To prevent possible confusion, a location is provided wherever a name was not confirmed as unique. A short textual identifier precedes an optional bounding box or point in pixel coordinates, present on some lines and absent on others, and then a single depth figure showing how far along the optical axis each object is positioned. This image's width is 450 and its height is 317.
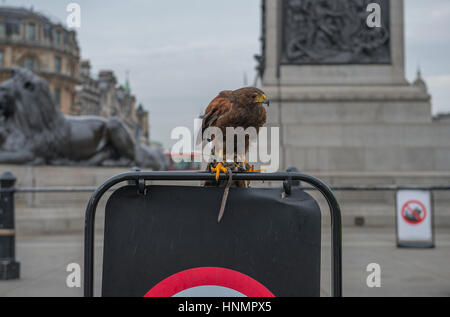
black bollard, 6.04
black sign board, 1.74
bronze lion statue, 11.29
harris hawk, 1.93
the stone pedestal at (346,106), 12.88
